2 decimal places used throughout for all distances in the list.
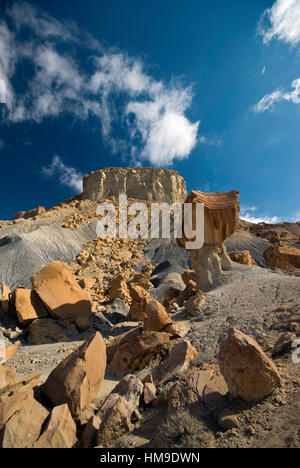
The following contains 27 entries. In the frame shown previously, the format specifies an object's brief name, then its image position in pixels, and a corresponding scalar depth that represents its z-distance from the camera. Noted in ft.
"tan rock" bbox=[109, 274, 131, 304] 40.24
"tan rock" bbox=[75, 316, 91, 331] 29.43
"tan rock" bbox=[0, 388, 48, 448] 9.03
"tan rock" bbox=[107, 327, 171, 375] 18.12
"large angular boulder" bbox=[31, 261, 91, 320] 29.99
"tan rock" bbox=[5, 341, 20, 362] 23.52
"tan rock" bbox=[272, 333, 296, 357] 12.02
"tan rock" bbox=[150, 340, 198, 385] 13.47
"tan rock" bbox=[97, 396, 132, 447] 9.26
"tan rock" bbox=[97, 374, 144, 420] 10.70
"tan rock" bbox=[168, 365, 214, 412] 9.87
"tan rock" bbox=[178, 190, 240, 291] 35.70
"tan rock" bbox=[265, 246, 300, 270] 67.87
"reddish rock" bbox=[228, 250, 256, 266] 54.95
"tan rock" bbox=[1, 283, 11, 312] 31.53
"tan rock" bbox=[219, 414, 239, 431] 8.13
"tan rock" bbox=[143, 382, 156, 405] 11.56
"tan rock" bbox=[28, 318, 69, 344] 27.71
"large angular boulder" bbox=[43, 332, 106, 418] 11.39
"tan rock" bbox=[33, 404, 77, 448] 8.92
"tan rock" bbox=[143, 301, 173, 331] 21.56
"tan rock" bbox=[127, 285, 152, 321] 30.07
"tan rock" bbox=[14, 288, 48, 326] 29.55
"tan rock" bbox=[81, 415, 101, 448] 9.18
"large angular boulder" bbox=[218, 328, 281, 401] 8.91
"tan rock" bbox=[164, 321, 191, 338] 21.06
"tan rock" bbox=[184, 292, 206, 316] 26.36
